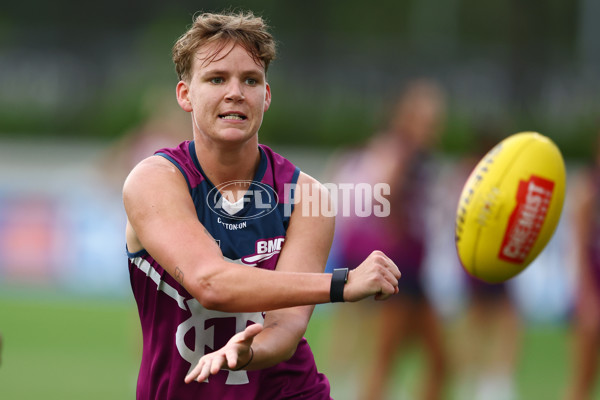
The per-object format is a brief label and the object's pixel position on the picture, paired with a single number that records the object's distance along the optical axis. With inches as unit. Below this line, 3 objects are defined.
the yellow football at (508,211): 338.3
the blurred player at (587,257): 622.8
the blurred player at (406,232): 609.3
